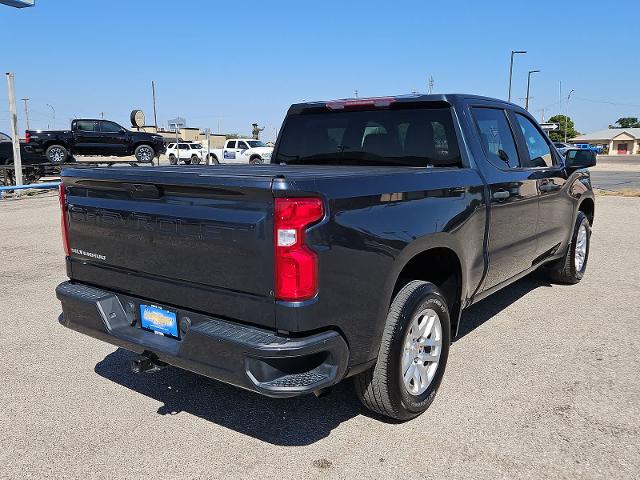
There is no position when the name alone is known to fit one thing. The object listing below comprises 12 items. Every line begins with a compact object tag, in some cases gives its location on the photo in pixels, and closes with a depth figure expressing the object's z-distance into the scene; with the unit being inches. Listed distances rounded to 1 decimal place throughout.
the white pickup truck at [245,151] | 1264.4
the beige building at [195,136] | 3255.4
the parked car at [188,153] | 1507.1
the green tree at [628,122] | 5845.5
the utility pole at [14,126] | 682.2
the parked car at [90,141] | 846.5
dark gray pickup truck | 99.4
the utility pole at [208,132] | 1017.5
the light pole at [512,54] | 1697.8
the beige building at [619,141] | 4060.0
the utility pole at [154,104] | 3102.4
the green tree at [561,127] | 4098.7
